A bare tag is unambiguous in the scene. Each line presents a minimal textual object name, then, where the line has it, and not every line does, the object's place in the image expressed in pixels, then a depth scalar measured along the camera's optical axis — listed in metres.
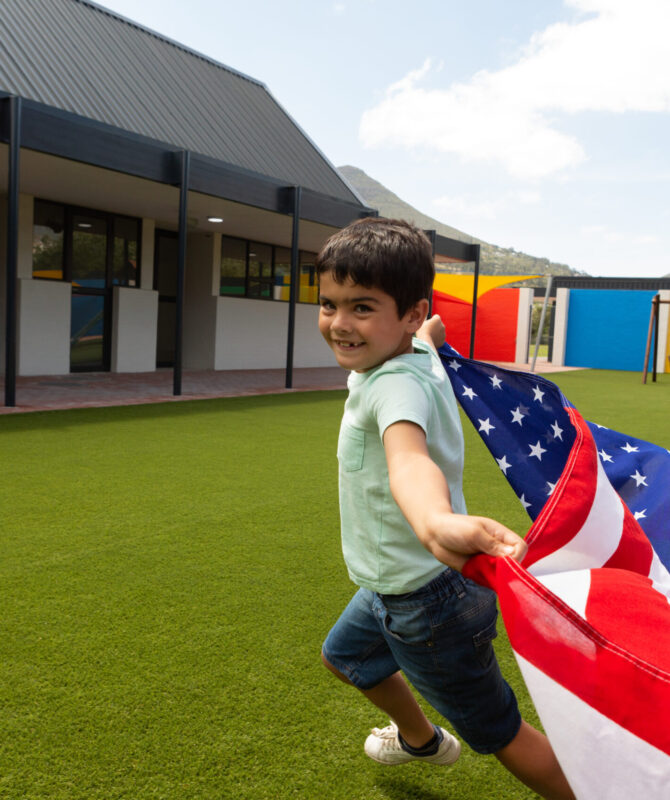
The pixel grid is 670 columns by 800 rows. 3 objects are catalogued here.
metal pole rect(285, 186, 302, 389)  12.73
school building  10.26
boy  1.66
